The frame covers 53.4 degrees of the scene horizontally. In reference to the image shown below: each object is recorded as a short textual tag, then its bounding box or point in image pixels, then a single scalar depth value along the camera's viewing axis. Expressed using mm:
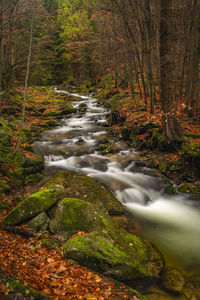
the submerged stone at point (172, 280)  4031
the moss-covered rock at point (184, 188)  7680
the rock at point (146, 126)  10773
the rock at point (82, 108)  20953
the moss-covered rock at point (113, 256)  3812
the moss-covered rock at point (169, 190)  7815
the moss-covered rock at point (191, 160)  7941
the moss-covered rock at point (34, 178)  7684
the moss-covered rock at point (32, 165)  8002
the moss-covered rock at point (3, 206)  5672
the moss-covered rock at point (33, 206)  4715
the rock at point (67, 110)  19828
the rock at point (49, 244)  4200
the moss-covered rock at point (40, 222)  4741
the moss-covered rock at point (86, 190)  6512
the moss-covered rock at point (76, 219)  4750
